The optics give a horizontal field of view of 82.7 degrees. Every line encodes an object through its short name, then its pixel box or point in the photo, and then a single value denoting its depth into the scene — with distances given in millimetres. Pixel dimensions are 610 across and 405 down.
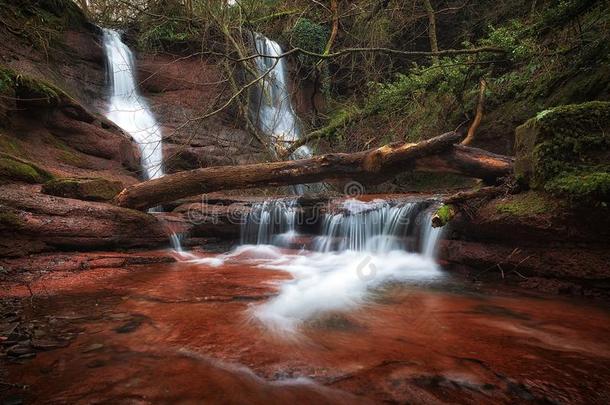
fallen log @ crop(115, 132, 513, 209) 5070
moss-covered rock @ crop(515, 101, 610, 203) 3553
